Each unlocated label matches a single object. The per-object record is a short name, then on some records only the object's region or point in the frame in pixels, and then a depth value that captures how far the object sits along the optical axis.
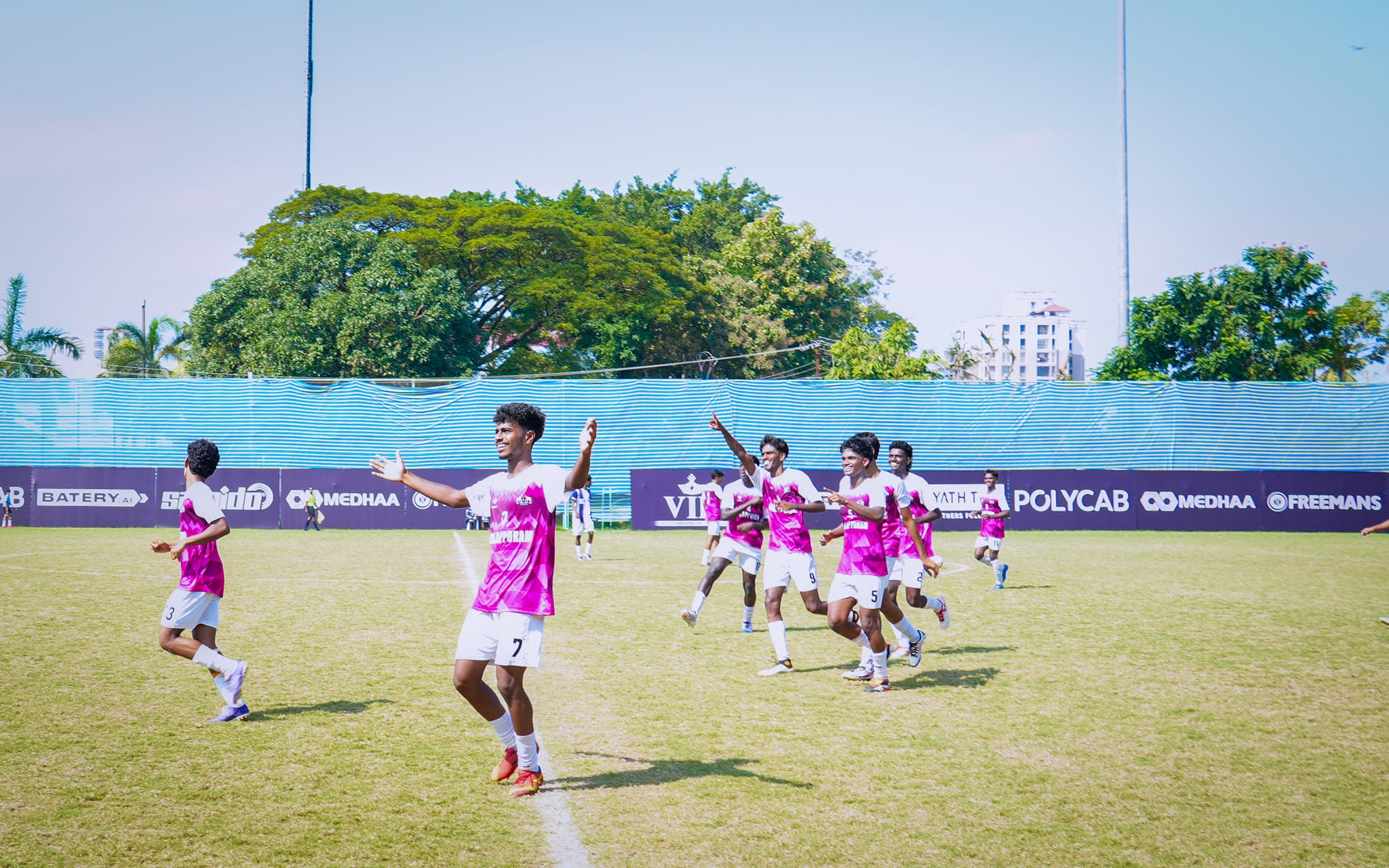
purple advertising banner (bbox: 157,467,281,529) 27.75
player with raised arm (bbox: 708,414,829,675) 9.83
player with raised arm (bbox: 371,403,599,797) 5.95
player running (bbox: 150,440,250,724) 7.69
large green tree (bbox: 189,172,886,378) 35.91
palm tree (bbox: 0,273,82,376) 44.88
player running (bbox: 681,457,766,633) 11.73
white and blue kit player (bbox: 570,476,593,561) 20.61
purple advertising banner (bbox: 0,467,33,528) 27.47
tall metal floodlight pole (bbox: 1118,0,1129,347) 38.03
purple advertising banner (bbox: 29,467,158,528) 27.56
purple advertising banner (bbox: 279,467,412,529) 28.08
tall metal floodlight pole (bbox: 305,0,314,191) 48.56
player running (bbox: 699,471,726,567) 17.97
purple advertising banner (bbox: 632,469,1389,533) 28.72
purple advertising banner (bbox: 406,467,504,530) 28.19
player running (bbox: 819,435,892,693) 8.69
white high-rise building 182.75
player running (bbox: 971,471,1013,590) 16.31
